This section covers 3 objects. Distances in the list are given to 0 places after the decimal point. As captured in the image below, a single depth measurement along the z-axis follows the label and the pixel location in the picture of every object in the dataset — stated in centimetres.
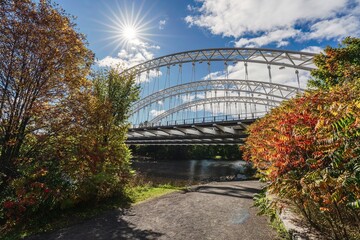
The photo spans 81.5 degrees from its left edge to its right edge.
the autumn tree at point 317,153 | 354
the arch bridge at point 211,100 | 2898
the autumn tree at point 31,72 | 636
